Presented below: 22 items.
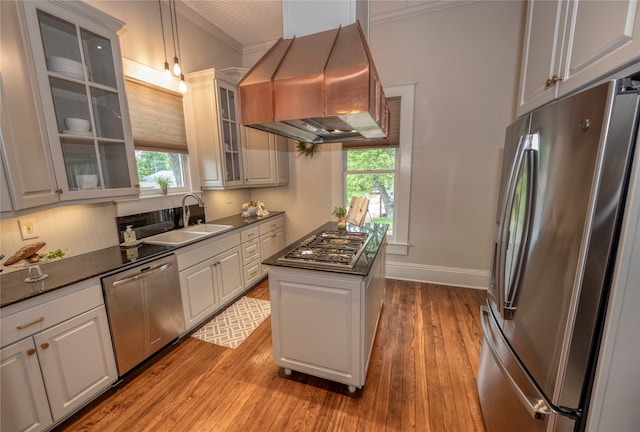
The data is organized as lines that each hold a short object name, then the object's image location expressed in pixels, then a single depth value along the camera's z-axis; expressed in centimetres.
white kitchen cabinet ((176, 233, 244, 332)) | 233
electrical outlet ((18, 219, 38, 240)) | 173
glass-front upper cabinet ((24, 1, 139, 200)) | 161
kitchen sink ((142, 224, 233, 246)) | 247
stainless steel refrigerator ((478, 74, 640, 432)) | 82
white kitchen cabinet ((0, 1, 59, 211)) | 140
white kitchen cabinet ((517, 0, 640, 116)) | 97
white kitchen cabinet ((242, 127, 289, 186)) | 336
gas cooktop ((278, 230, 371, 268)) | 170
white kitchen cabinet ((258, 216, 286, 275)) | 347
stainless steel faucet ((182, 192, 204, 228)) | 285
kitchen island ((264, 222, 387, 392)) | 162
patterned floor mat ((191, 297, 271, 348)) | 238
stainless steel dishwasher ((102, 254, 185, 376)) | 178
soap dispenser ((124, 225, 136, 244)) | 224
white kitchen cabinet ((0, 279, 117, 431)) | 132
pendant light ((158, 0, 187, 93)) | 260
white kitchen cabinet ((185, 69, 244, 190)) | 285
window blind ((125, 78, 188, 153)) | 233
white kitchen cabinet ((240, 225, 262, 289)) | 310
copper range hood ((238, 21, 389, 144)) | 116
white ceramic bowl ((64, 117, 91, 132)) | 175
